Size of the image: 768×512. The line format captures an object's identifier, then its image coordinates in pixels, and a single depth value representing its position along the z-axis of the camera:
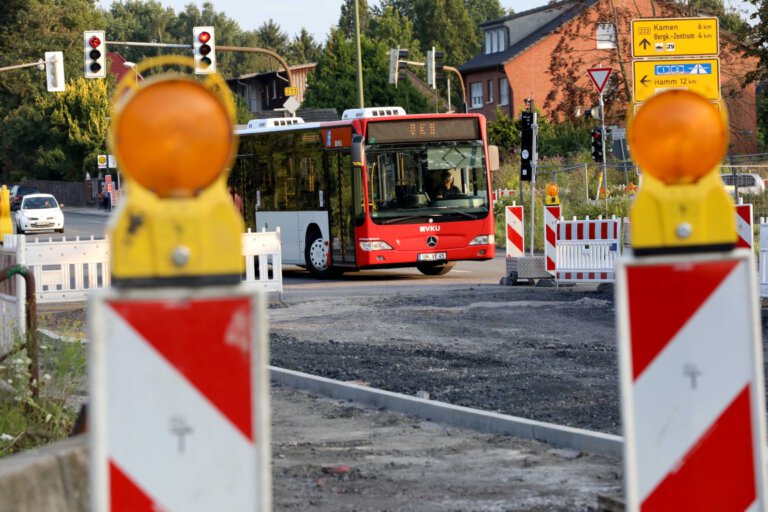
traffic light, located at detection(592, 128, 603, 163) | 43.72
